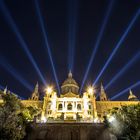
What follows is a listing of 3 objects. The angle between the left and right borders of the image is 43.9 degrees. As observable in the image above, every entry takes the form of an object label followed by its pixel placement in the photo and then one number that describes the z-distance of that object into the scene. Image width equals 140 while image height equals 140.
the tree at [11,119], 18.94
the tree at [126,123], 20.56
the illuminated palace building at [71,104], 44.47
